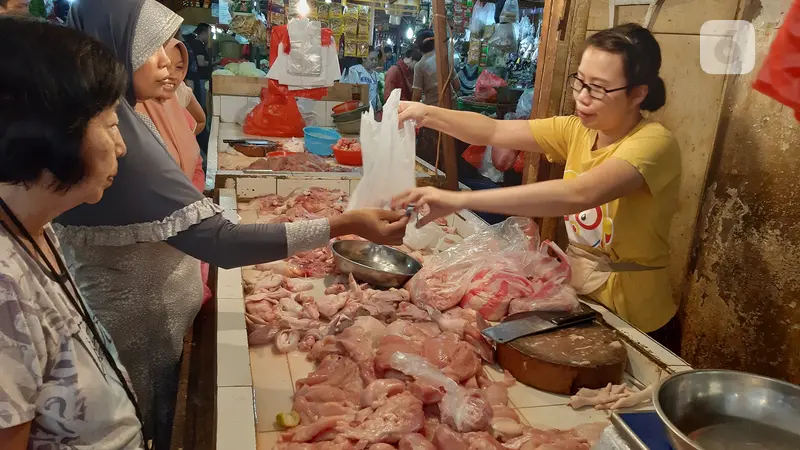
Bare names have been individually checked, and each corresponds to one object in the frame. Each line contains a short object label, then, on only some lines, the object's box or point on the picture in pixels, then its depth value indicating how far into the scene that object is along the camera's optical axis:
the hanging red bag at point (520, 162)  6.87
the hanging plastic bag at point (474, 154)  8.00
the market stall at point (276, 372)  2.06
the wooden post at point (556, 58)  4.04
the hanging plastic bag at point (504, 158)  6.89
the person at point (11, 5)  3.53
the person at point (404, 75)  10.14
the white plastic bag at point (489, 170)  7.65
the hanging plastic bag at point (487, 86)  9.22
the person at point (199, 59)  9.84
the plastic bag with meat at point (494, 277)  2.90
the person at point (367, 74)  12.40
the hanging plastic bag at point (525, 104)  7.69
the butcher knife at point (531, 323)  2.57
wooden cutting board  2.38
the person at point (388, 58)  14.16
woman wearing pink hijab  2.88
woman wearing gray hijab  2.11
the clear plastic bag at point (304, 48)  7.00
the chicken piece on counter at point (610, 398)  2.30
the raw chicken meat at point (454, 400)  2.08
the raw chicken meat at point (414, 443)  1.96
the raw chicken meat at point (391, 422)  2.01
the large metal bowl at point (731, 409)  1.43
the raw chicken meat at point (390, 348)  2.38
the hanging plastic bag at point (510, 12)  10.30
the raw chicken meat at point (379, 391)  2.21
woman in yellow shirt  2.59
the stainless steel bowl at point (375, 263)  3.25
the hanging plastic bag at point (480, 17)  10.97
